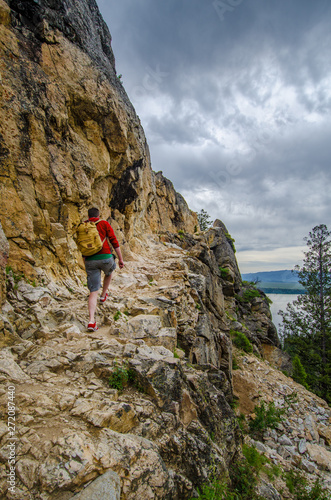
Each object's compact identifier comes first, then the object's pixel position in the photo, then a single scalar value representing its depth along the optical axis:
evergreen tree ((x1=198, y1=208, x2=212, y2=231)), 45.29
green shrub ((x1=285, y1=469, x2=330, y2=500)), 6.25
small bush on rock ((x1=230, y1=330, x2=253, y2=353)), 18.11
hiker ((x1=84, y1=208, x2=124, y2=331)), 4.99
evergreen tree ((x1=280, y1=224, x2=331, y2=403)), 22.25
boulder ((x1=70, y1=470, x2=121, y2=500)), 2.02
